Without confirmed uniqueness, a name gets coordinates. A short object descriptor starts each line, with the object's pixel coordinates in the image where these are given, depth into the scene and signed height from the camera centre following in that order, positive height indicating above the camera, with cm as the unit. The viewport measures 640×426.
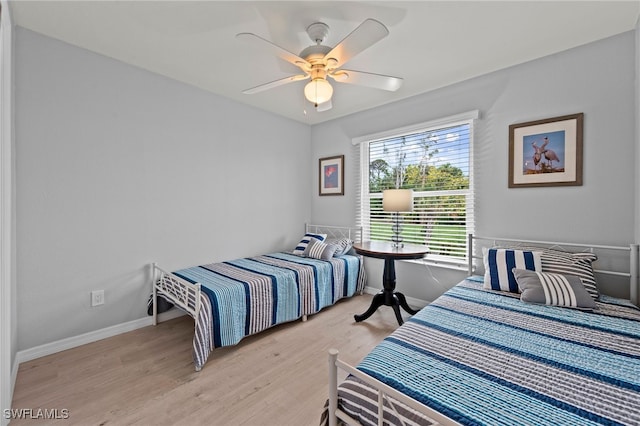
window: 296 +37
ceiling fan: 165 +102
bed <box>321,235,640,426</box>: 93 -65
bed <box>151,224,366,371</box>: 222 -74
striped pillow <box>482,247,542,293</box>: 214 -42
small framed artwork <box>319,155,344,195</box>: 400 +52
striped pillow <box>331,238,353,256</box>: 358 -45
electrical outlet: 244 -77
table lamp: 284 +11
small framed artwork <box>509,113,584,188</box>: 229 +52
